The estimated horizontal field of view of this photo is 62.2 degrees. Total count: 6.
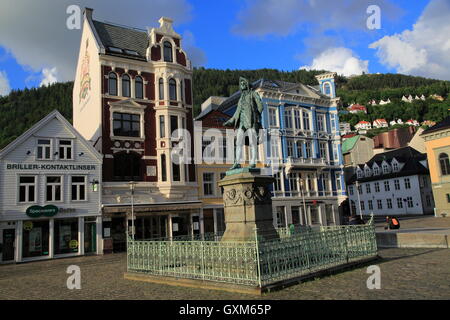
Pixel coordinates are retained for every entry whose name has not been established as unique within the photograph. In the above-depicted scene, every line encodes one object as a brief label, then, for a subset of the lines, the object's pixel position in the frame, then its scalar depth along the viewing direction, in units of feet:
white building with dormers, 189.06
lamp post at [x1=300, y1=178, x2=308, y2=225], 129.09
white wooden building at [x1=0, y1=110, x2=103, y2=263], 85.35
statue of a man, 48.26
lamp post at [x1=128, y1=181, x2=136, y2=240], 89.59
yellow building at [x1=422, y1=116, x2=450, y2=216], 141.49
